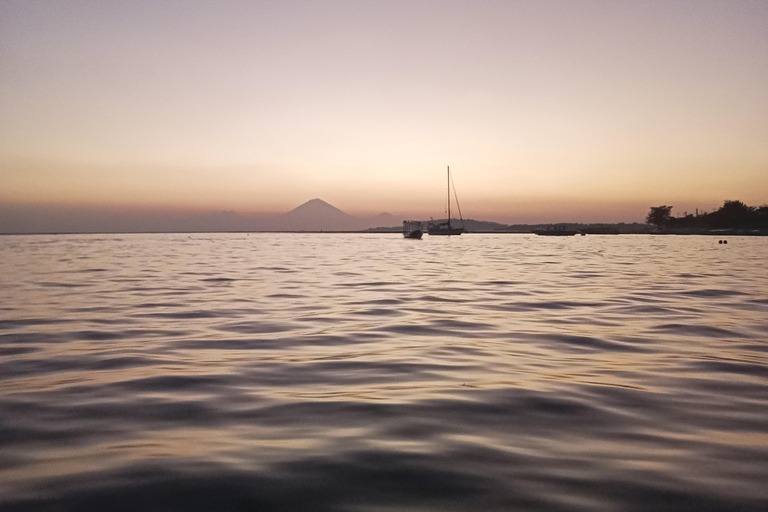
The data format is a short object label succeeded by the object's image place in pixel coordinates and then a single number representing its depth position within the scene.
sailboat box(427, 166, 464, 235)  140.50
